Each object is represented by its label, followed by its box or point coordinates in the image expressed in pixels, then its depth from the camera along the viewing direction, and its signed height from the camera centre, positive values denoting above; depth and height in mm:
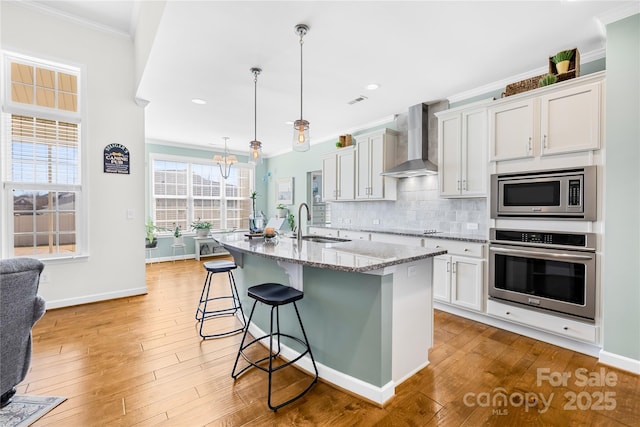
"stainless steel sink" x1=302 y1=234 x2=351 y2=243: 2982 -308
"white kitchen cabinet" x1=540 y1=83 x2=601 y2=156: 2367 +797
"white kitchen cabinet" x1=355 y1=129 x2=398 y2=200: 4500 +779
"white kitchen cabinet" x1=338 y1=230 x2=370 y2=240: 4418 -392
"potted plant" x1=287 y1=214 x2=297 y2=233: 7025 -262
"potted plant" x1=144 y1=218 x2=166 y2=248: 5852 -504
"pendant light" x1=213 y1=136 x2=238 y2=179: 6105 +1107
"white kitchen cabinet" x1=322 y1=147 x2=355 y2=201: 5031 +655
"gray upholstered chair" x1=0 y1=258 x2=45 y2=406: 1683 -651
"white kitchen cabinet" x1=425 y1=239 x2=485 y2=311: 3059 -720
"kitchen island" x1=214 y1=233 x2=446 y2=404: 1806 -696
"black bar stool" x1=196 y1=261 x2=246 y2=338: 2893 -1149
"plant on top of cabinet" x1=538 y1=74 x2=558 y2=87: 2633 +1221
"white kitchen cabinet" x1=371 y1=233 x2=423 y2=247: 3589 -386
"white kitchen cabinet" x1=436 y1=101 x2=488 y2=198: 3234 +707
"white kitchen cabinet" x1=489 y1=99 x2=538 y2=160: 2752 +811
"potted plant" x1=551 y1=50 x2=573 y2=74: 2588 +1378
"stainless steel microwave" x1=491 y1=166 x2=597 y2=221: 2398 +151
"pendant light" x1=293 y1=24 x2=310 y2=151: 2508 +681
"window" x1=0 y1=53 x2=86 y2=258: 3240 +633
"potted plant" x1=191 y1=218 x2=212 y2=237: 6844 -420
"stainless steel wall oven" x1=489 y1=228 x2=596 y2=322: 2396 -558
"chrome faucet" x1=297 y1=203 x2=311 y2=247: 2680 -228
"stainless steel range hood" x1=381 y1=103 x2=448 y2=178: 4039 +1017
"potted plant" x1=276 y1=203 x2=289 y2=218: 7380 +1
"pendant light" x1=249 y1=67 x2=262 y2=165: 3070 +648
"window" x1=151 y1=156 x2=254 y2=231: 6750 +443
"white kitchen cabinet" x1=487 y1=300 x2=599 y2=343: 2393 -1024
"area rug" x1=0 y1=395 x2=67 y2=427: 1641 -1215
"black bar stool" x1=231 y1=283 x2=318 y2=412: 1854 -588
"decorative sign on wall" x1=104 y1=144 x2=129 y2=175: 3777 +701
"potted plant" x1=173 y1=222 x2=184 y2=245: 6438 -602
